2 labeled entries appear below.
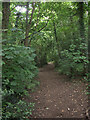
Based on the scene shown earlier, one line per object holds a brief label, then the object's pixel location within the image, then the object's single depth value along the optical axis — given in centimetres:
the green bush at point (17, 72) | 233
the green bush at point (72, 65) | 484
